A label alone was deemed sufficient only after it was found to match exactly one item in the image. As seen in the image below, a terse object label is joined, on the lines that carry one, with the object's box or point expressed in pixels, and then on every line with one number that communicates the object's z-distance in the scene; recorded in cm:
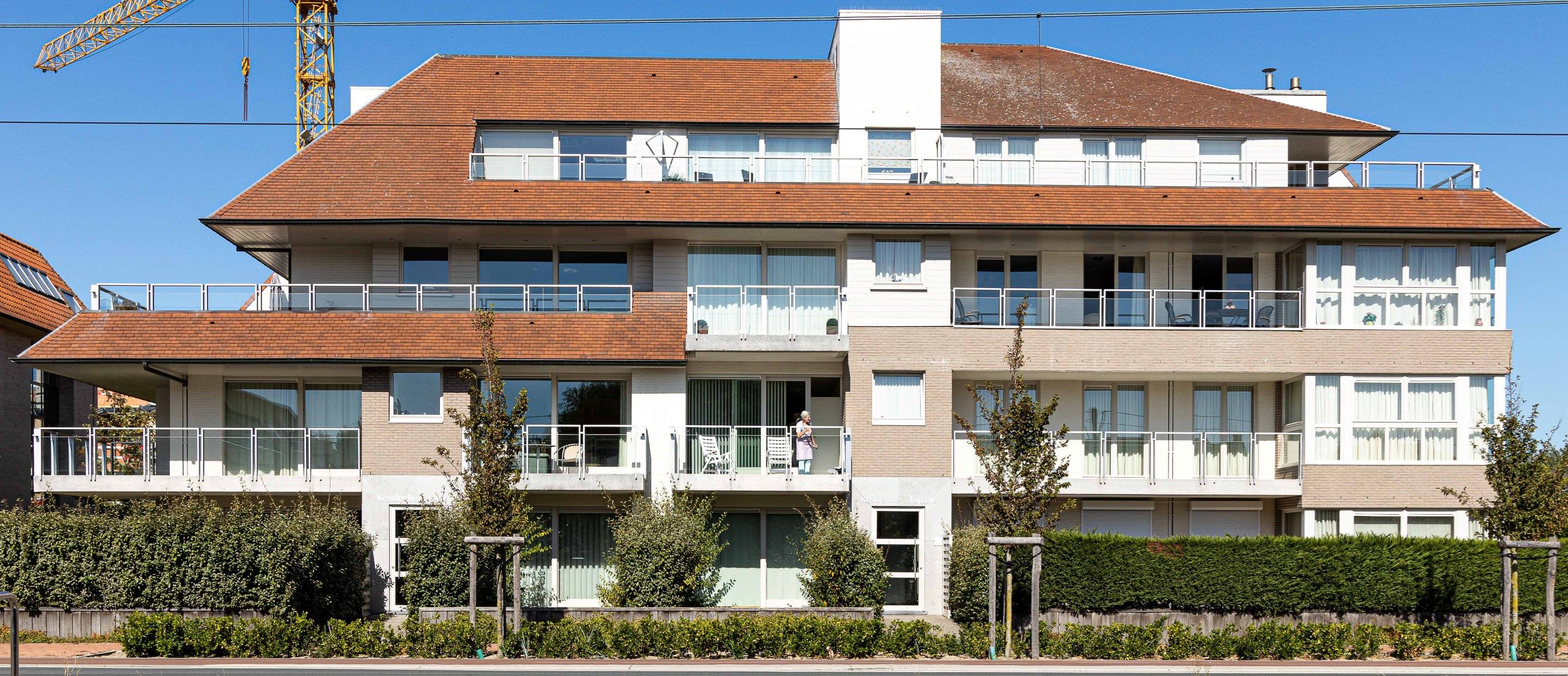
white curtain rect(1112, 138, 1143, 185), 2727
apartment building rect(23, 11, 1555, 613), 2428
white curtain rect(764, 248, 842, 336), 2514
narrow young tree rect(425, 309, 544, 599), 1959
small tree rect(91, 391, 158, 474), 2422
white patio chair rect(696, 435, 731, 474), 2439
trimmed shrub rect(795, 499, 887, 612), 2255
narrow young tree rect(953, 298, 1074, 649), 1927
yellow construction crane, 6881
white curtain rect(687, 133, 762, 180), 2717
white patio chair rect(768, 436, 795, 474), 2442
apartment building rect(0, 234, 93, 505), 2902
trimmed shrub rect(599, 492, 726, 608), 2211
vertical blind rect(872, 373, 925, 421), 2491
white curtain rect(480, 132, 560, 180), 2788
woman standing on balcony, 2416
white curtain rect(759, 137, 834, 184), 2719
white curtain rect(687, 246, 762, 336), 2631
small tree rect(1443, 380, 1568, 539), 1984
